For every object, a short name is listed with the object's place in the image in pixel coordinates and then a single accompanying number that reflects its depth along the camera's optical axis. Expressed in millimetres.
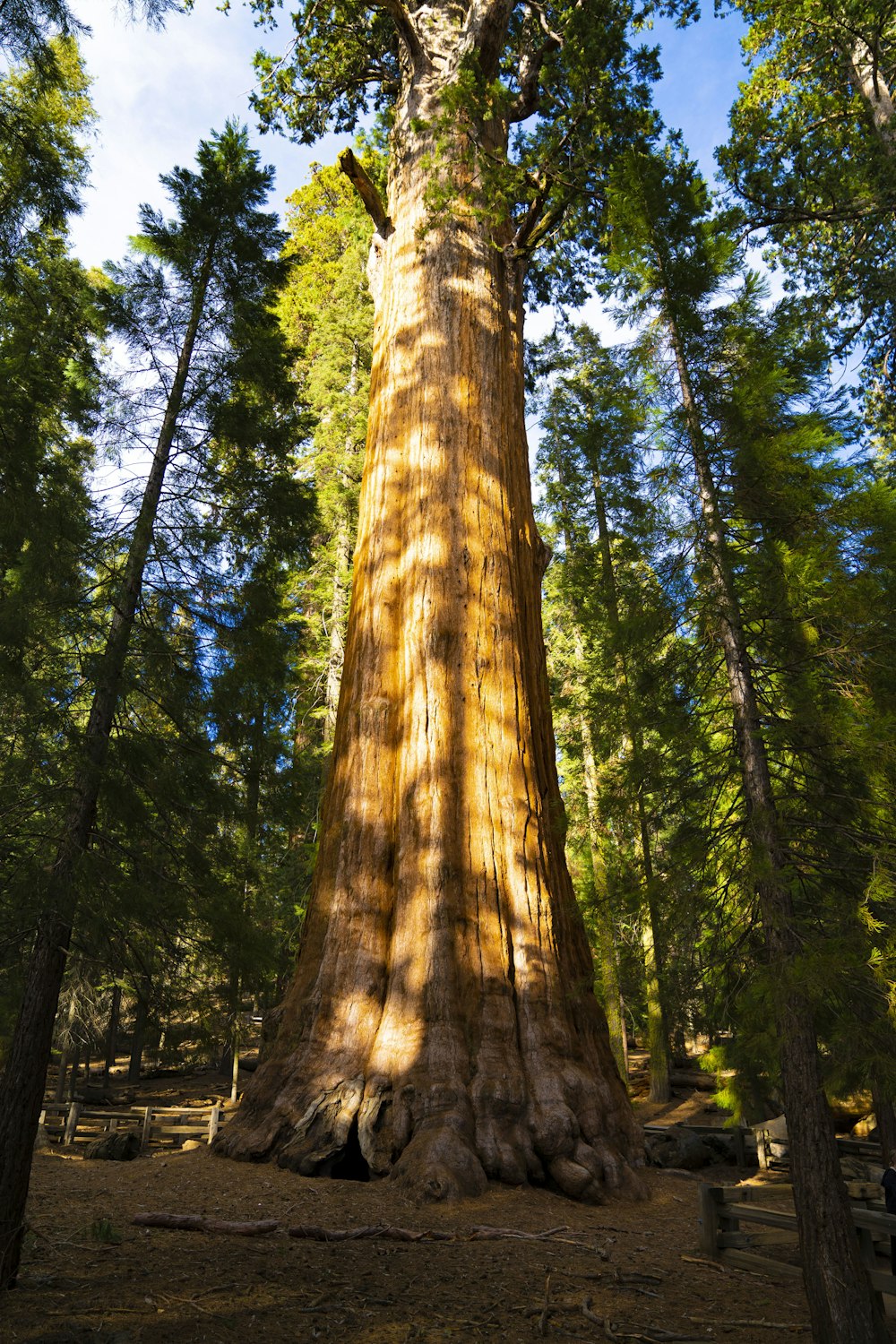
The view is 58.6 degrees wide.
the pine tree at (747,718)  3924
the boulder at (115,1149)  9500
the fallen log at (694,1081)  17969
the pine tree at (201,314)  6035
